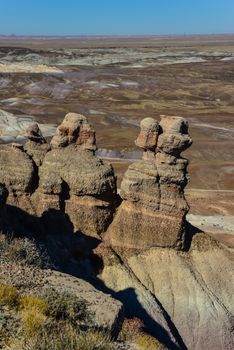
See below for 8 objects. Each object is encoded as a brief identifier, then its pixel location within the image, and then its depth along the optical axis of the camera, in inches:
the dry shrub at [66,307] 498.0
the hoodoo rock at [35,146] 1008.3
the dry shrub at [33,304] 483.5
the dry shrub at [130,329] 574.9
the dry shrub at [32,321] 440.8
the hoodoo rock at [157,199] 943.7
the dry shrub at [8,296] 491.5
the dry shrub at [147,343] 544.5
